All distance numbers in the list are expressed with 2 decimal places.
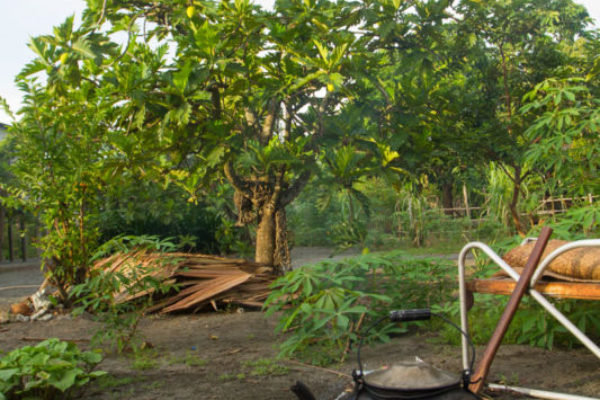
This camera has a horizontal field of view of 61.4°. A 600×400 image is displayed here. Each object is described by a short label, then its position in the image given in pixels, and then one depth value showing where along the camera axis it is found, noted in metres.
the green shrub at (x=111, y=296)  3.36
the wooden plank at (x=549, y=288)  2.09
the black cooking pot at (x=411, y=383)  1.30
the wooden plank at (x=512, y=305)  2.10
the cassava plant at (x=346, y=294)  3.04
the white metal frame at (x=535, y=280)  2.06
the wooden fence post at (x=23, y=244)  14.70
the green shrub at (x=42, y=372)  2.24
